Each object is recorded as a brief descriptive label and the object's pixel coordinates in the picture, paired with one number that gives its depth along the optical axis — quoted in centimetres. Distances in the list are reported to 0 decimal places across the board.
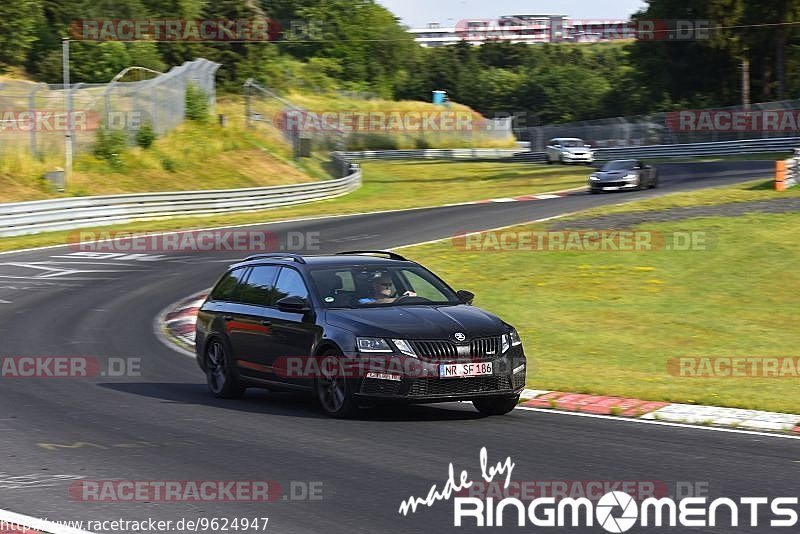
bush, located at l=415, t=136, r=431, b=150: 8450
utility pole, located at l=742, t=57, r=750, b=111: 7641
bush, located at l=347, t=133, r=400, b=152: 8419
